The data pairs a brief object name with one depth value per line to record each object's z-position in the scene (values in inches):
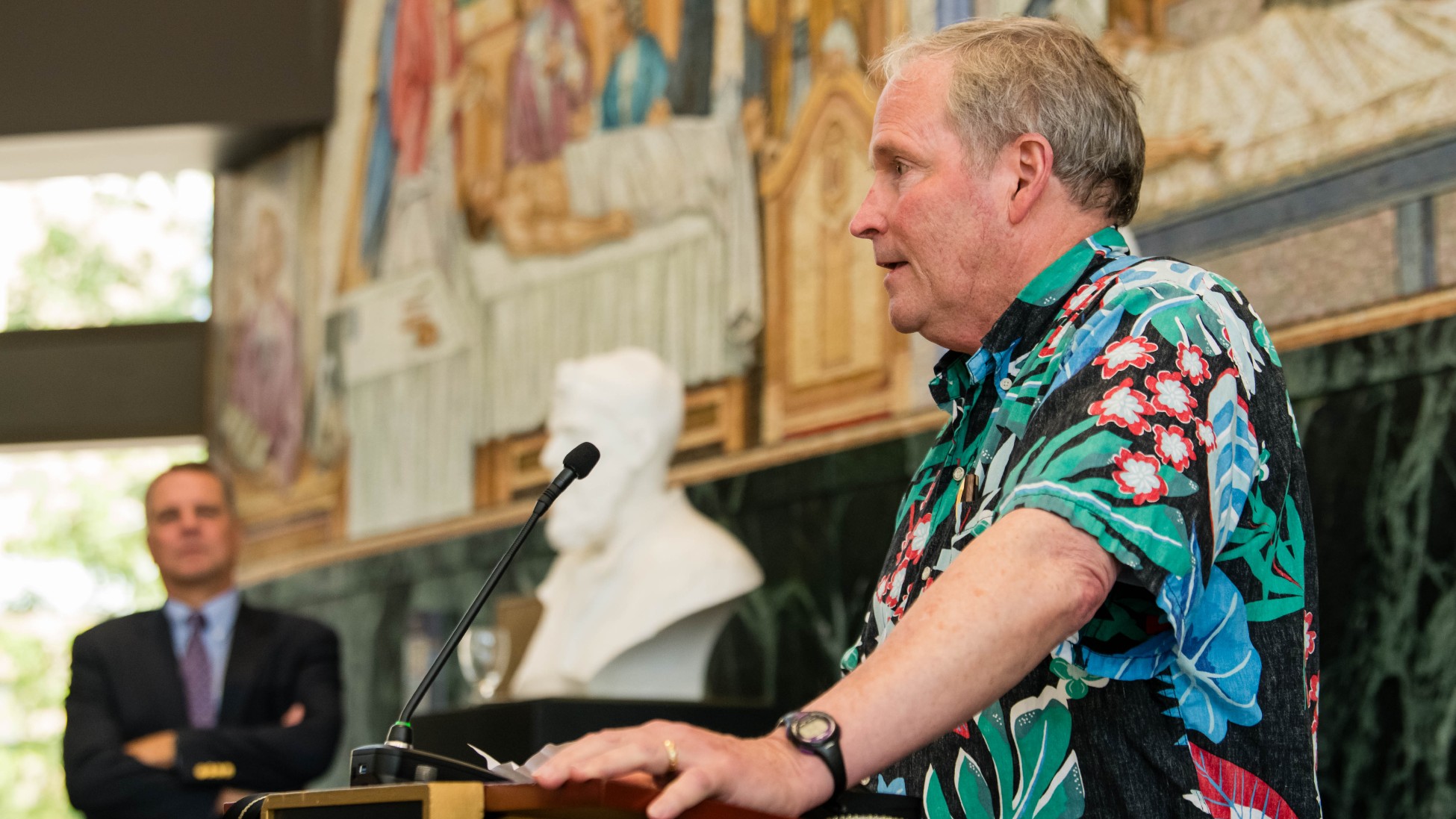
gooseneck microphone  120.3
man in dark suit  203.5
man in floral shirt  121.1
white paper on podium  119.5
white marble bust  224.9
